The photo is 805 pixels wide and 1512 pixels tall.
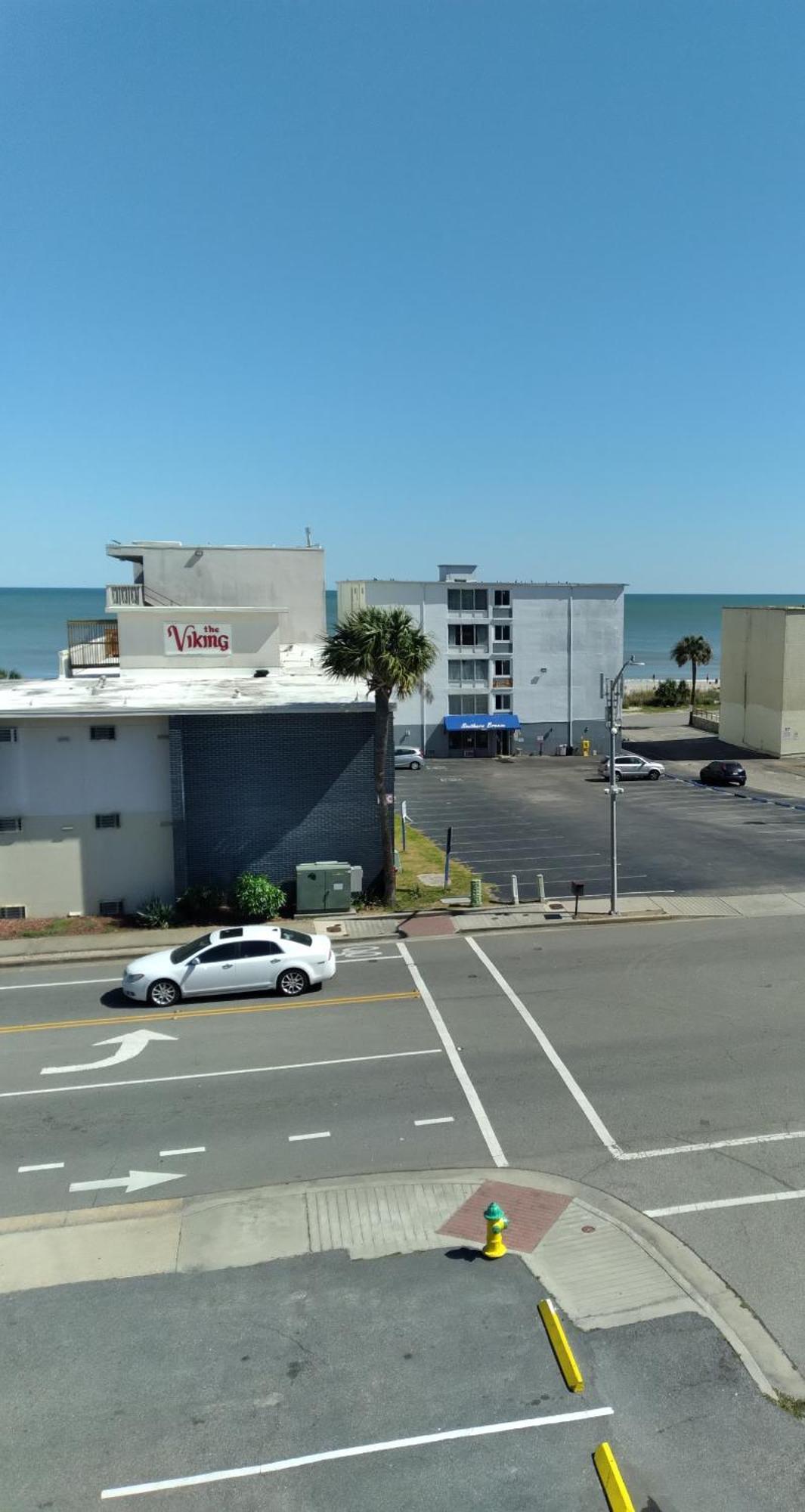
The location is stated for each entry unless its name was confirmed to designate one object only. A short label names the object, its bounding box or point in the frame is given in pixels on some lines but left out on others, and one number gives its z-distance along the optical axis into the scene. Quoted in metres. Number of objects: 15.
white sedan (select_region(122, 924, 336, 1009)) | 19.75
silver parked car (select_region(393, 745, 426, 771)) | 56.38
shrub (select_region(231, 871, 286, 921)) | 25.45
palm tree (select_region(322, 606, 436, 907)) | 24.66
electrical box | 26.30
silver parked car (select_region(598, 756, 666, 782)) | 52.81
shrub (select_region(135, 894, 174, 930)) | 25.34
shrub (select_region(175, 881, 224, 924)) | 25.66
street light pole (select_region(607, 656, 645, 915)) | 26.05
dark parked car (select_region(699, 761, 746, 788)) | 49.94
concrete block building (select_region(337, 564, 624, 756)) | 63.31
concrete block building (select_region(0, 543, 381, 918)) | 25.78
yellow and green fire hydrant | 10.81
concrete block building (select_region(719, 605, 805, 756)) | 58.00
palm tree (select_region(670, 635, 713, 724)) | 87.88
